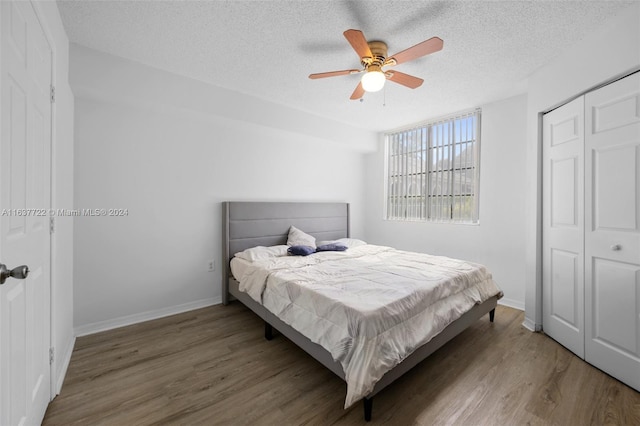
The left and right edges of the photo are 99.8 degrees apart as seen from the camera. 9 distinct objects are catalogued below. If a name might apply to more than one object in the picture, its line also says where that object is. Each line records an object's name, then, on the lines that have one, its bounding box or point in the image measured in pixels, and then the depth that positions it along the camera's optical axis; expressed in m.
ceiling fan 1.88
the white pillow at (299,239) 3.92
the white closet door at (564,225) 2.37
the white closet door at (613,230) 1.97
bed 1.71
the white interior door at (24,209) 1.11
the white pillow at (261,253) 3.26
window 3.92
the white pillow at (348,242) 4.14
